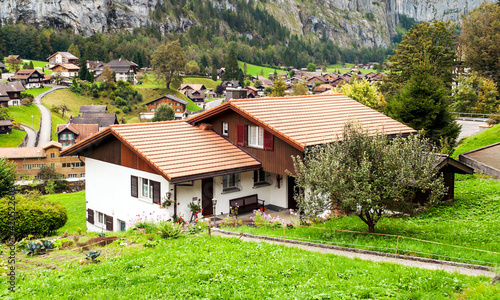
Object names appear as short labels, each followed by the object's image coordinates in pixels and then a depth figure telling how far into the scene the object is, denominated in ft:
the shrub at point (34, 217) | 76.69
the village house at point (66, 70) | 515.13
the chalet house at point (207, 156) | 75.21
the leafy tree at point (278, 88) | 219.41
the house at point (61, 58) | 556.55
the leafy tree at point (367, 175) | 49.03
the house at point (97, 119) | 357.34
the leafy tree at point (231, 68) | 579.07
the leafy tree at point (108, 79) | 452.76
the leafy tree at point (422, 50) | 182.70
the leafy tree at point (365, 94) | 154.92
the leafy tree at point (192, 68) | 595.06
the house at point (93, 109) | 385.91
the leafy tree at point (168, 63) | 493.36
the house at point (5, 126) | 336.20
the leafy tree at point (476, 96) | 175.83
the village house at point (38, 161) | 292.40
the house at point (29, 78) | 465.47
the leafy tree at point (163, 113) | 369.50
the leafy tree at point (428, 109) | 106.73
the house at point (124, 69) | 510.01
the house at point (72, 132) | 323.37
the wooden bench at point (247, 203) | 80.54
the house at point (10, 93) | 380.58
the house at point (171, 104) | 428.15
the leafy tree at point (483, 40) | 213.87
